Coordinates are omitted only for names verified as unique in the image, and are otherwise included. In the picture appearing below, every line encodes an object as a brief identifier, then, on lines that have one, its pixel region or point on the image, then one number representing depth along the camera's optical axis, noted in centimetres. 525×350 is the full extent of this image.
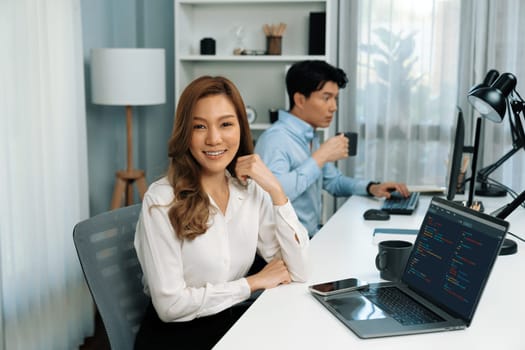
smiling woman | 175
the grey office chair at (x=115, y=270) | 171
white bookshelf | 396
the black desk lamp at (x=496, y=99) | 219
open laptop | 151
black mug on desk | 185
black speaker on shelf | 384
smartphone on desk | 173
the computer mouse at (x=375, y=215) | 272
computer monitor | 259
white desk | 145
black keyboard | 282
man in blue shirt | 280
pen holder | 392
